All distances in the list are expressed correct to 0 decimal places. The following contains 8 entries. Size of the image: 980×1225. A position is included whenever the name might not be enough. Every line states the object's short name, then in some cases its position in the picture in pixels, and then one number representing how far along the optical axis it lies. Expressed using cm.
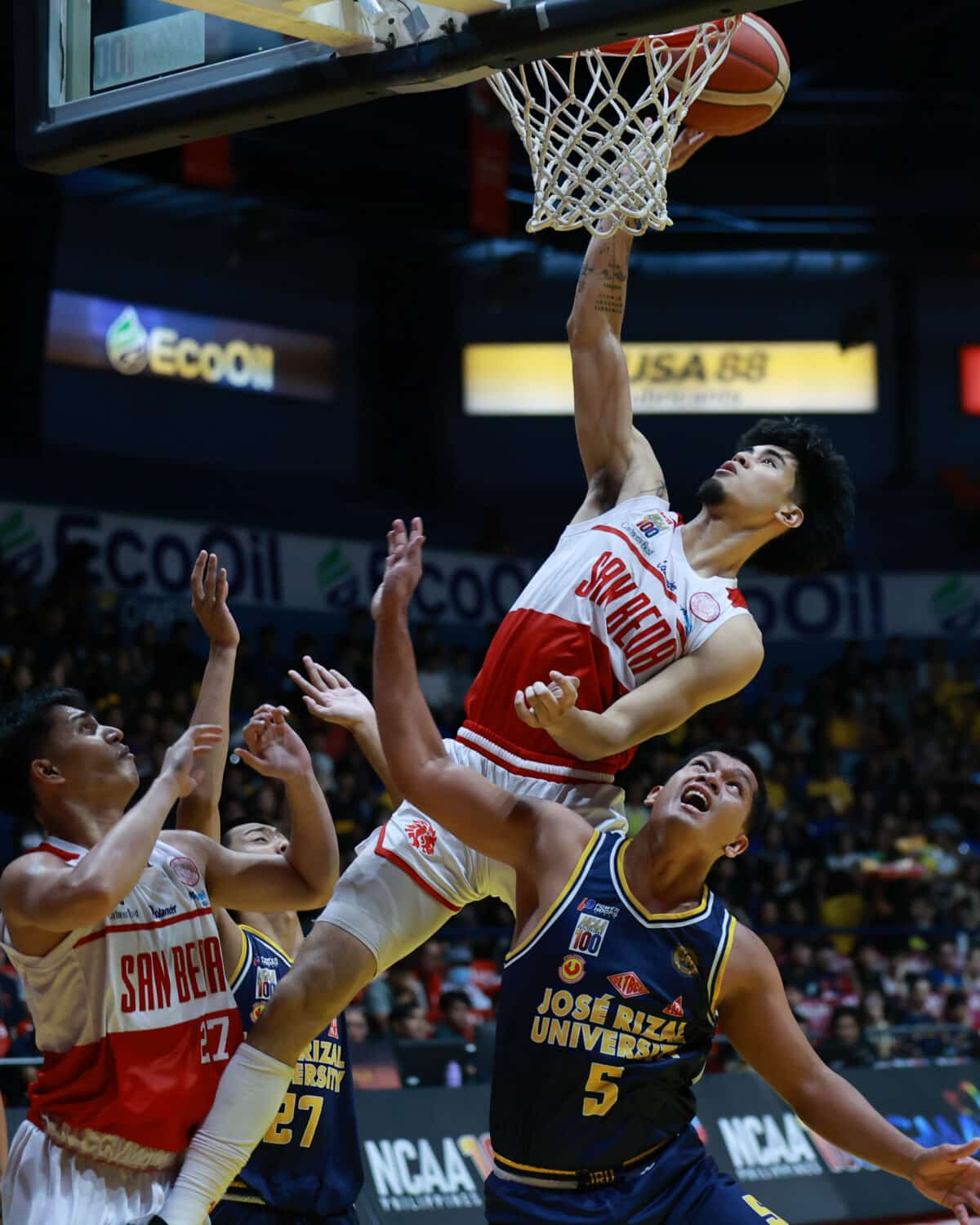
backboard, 377
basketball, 500
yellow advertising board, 1909
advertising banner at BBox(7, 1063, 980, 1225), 802
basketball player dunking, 419
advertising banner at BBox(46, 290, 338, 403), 1619
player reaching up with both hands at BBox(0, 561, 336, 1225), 381
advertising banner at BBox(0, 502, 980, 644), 1427
